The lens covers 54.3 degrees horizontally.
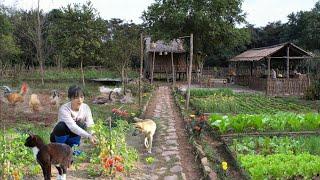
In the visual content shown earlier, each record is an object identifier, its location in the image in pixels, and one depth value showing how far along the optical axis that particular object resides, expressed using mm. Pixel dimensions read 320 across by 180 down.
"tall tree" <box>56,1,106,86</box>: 16803
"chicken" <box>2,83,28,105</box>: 9274
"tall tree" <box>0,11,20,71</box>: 21556
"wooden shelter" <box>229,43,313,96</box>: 16319
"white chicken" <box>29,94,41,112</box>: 8925
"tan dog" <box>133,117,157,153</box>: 5329
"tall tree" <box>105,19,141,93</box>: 14697
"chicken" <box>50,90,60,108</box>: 10029
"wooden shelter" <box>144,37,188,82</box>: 25363
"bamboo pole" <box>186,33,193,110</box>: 9455
